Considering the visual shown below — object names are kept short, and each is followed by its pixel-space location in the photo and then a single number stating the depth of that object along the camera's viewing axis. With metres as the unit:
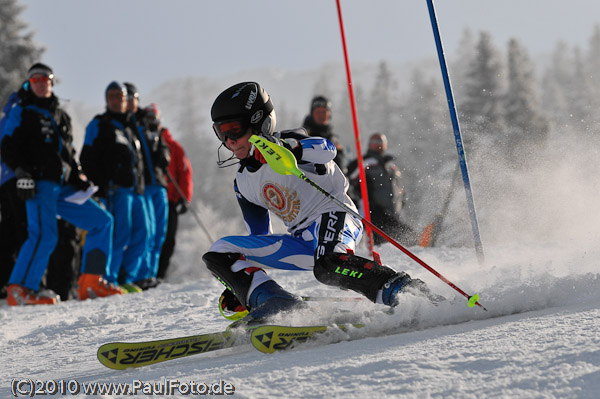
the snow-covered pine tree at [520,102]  59.37
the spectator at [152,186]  16.58
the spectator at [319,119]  17.95
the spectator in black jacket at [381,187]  19.17
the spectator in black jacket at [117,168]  15.34
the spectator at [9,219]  14.00
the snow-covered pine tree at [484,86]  57.94
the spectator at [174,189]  19.64
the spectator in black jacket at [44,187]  13.30
